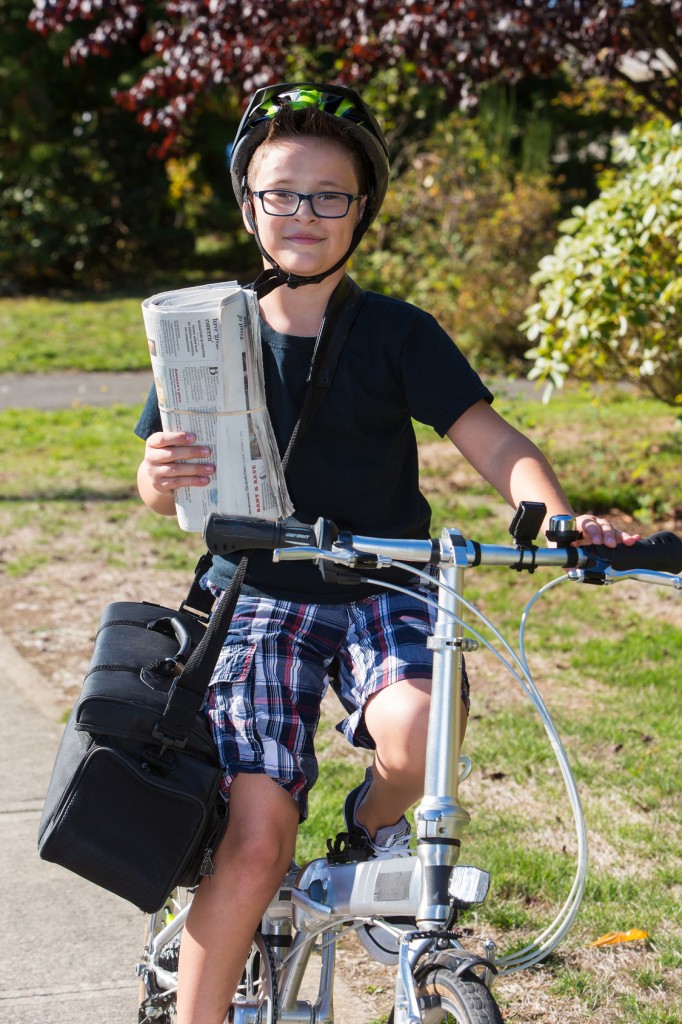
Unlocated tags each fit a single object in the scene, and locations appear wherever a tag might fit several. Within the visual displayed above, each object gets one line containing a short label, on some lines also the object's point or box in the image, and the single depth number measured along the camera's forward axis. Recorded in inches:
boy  89.9
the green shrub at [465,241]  460.1
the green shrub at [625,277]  241.3
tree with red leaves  248.1
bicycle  68.5
